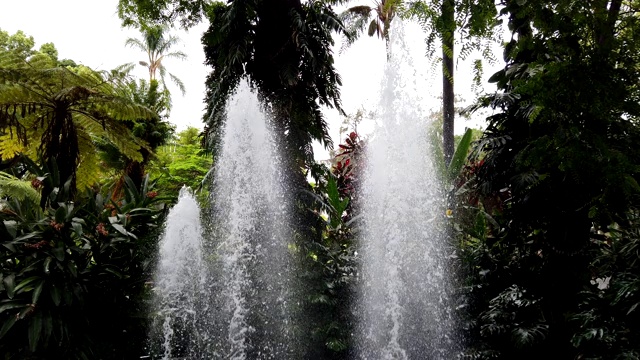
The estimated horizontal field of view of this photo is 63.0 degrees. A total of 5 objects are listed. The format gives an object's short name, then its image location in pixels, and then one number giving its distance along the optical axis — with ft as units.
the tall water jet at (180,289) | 16.42
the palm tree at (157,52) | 76.95
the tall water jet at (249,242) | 16.58
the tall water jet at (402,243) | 16.67
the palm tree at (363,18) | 42.96
